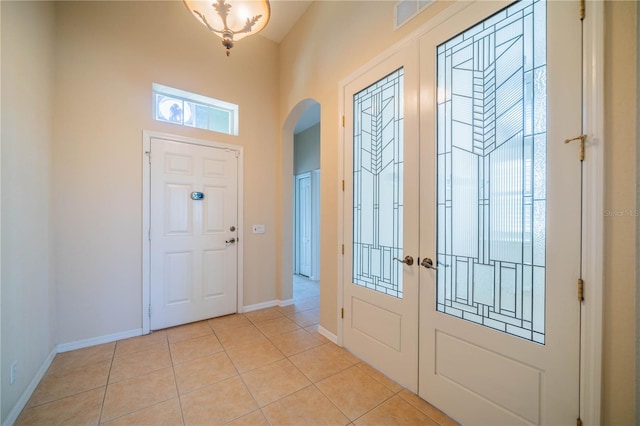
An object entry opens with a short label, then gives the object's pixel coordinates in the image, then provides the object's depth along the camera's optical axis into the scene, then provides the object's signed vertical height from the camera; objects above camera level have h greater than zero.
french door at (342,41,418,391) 1.88 -0.04
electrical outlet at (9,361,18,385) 1.59 -1.05
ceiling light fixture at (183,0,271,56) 1.67 +1.37
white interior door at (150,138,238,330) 2.89 -0.26
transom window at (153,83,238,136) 3.02 +1.32
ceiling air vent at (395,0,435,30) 1.84 +1.56
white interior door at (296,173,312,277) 5.56 -0.28
